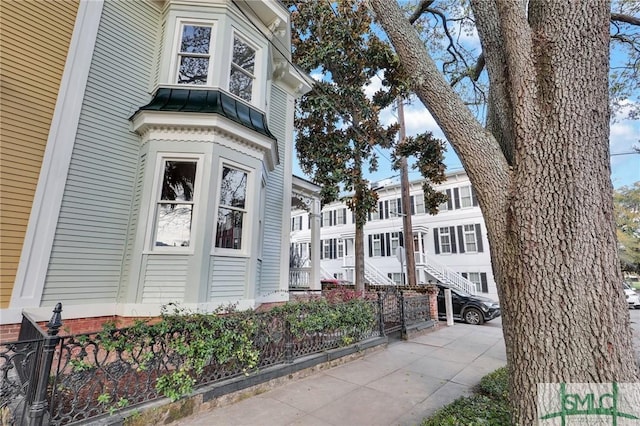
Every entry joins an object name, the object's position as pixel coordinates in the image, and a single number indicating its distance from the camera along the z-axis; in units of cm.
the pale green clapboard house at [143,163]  491
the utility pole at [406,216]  1342
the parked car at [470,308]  1086
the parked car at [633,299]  1694
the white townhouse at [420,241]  1959
